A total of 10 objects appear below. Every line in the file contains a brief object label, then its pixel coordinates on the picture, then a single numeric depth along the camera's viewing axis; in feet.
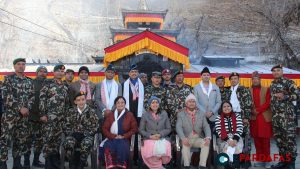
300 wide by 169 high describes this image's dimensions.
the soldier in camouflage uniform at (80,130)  15.53
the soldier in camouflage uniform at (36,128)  17.67
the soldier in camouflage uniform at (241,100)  17.57
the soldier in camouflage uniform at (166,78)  18.32
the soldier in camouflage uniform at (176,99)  17.56
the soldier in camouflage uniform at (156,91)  17.54
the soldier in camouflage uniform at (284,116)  16.52
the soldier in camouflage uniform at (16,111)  15.75
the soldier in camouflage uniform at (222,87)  18.62
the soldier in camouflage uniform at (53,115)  16.30
